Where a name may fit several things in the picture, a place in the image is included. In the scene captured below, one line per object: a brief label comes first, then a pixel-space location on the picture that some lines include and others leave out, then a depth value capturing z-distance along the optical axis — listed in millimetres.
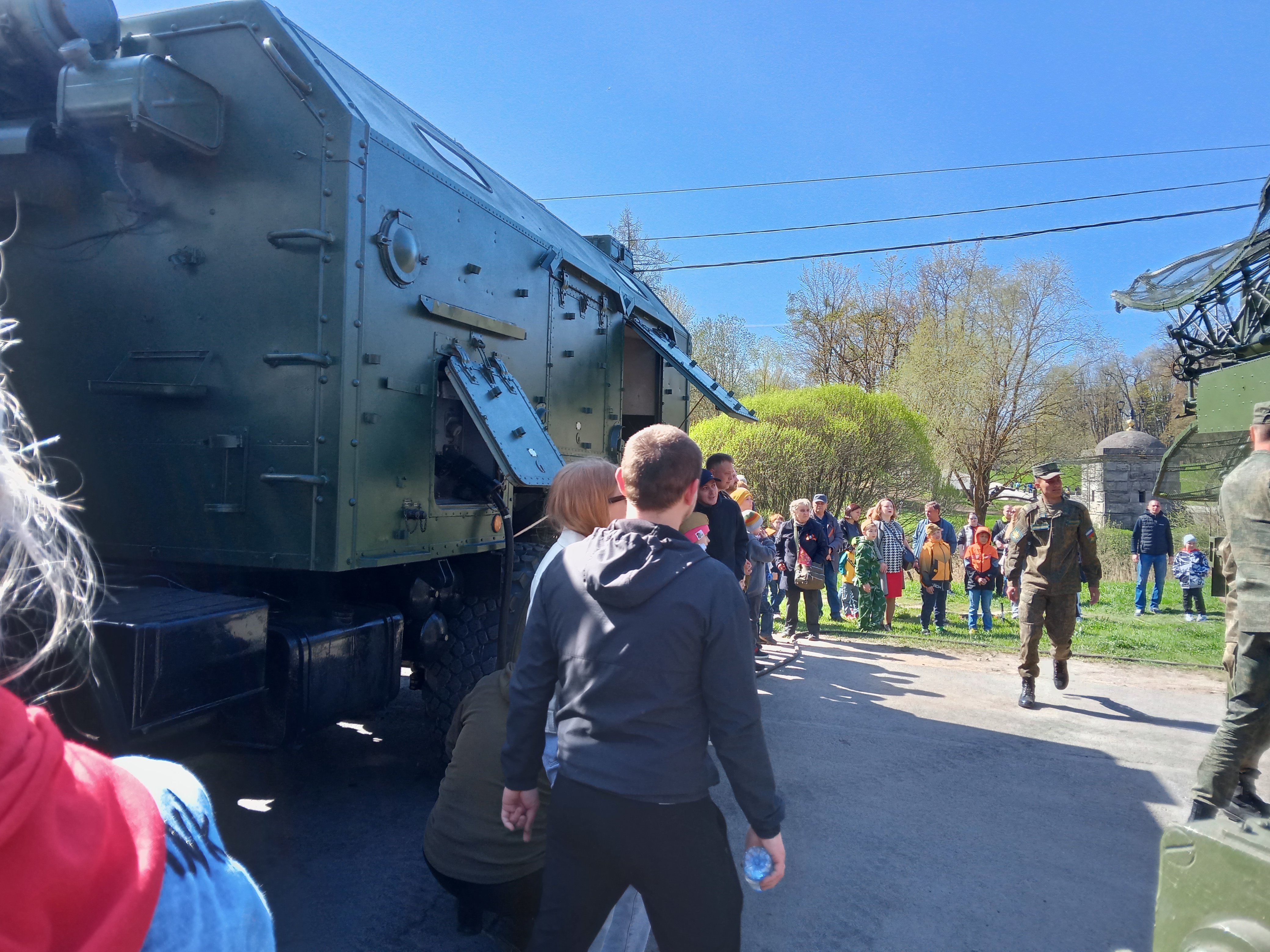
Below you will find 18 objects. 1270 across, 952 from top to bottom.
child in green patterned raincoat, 10109
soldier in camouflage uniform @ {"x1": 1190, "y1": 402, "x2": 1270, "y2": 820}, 3600
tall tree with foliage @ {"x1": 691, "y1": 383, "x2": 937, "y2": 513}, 18234
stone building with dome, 24453
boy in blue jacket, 11477
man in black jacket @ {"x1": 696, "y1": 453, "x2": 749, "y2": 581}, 5383
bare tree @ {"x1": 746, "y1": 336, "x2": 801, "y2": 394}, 30547
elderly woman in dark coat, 9344
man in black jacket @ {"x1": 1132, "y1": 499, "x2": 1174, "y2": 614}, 11961
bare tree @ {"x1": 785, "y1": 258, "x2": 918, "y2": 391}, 30484
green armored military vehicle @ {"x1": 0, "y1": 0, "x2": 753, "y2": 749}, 3117
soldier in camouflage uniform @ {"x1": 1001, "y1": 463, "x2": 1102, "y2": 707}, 6195
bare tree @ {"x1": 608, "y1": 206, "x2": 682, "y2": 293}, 22828
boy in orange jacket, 9766
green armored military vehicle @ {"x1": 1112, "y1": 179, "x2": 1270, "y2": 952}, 1445
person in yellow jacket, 10094
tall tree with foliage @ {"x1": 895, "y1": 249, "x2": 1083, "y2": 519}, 25656
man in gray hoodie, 1901
